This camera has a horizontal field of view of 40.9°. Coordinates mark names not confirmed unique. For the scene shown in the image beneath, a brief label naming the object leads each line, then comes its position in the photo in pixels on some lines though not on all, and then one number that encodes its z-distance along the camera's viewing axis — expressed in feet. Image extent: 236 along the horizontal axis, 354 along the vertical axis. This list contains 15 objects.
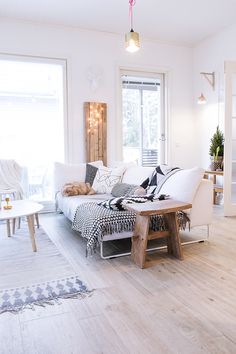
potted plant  16.40
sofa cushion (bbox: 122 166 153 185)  12.47
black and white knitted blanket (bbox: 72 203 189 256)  8.91
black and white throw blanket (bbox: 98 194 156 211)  9.54
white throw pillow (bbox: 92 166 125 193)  13.61
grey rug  6.73
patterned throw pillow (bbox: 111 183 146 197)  11.32
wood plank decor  16.57
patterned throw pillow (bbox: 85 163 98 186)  14.30
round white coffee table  9.50
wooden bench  8.41
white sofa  9.84
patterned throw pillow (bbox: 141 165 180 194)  10.97
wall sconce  17.48
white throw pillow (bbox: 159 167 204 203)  9.82
